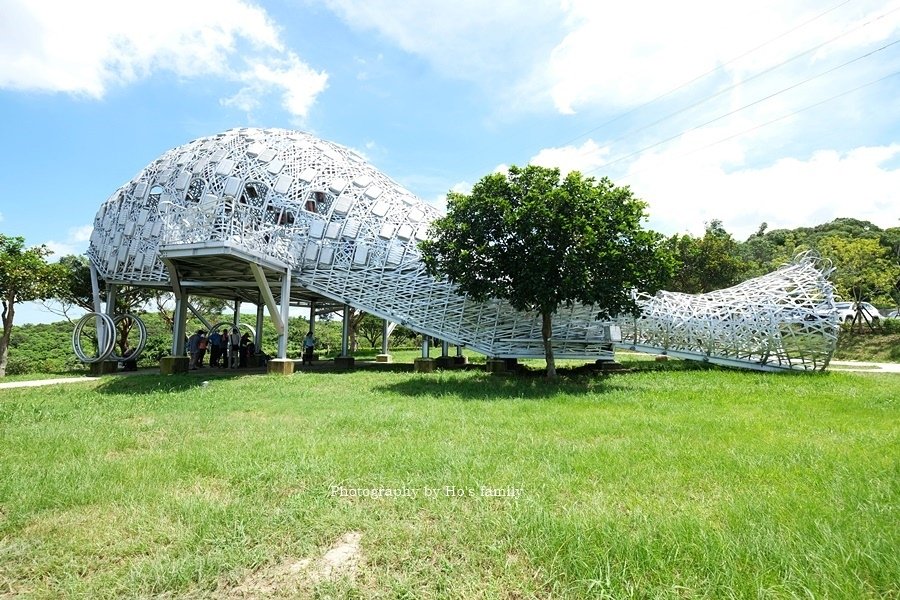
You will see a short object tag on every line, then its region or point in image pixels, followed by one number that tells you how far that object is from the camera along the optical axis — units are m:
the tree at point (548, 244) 14.30
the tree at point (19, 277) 20.81
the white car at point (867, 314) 36.88
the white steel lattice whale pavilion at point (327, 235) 19.81
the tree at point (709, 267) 38.97
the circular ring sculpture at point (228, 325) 29.48
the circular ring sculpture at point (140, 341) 23.11
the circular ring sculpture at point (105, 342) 21.33
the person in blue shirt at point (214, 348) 25.12
